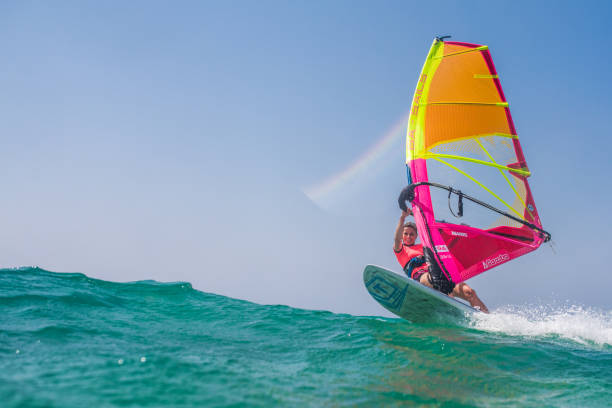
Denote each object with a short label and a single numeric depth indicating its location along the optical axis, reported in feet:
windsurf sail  26.40
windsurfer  25.70
